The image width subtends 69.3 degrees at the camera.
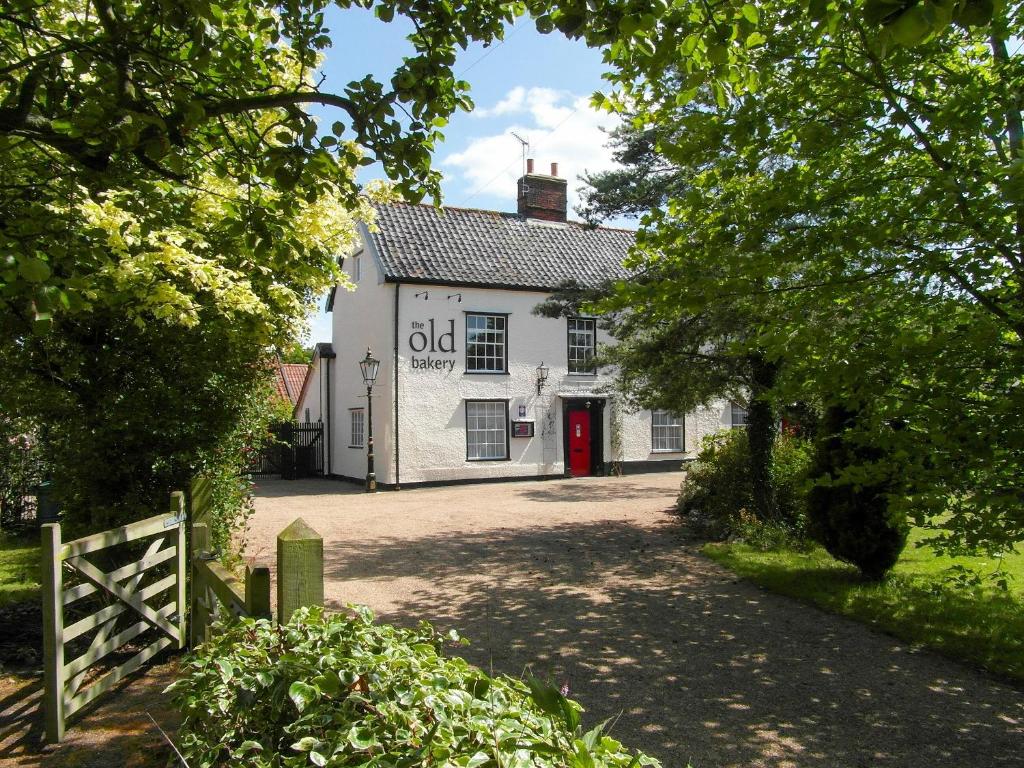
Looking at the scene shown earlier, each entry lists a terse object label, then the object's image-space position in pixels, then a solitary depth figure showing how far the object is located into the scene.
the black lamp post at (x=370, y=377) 20.08
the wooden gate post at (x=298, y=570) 3.27
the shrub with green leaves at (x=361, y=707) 2.01
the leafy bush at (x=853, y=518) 8.42
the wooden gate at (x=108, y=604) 4.52
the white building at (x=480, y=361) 20.69
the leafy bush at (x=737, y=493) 11.84
